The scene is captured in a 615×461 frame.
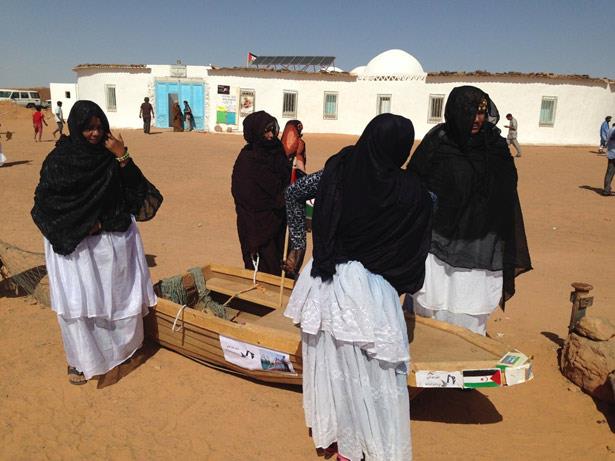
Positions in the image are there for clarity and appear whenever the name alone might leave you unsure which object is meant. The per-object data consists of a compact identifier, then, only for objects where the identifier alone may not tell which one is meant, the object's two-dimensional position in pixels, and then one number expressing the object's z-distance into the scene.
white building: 19.31
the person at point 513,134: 16.08
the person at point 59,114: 17.31
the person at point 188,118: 21.52
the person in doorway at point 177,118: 21.25
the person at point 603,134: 16.86
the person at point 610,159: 9.79
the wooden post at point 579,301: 3.66
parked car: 34.09
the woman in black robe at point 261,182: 4.00
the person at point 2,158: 11.70
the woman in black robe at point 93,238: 2.94
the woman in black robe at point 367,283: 2.11
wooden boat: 2.60
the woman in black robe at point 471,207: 2.86
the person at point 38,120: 17.12
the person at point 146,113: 19.64
